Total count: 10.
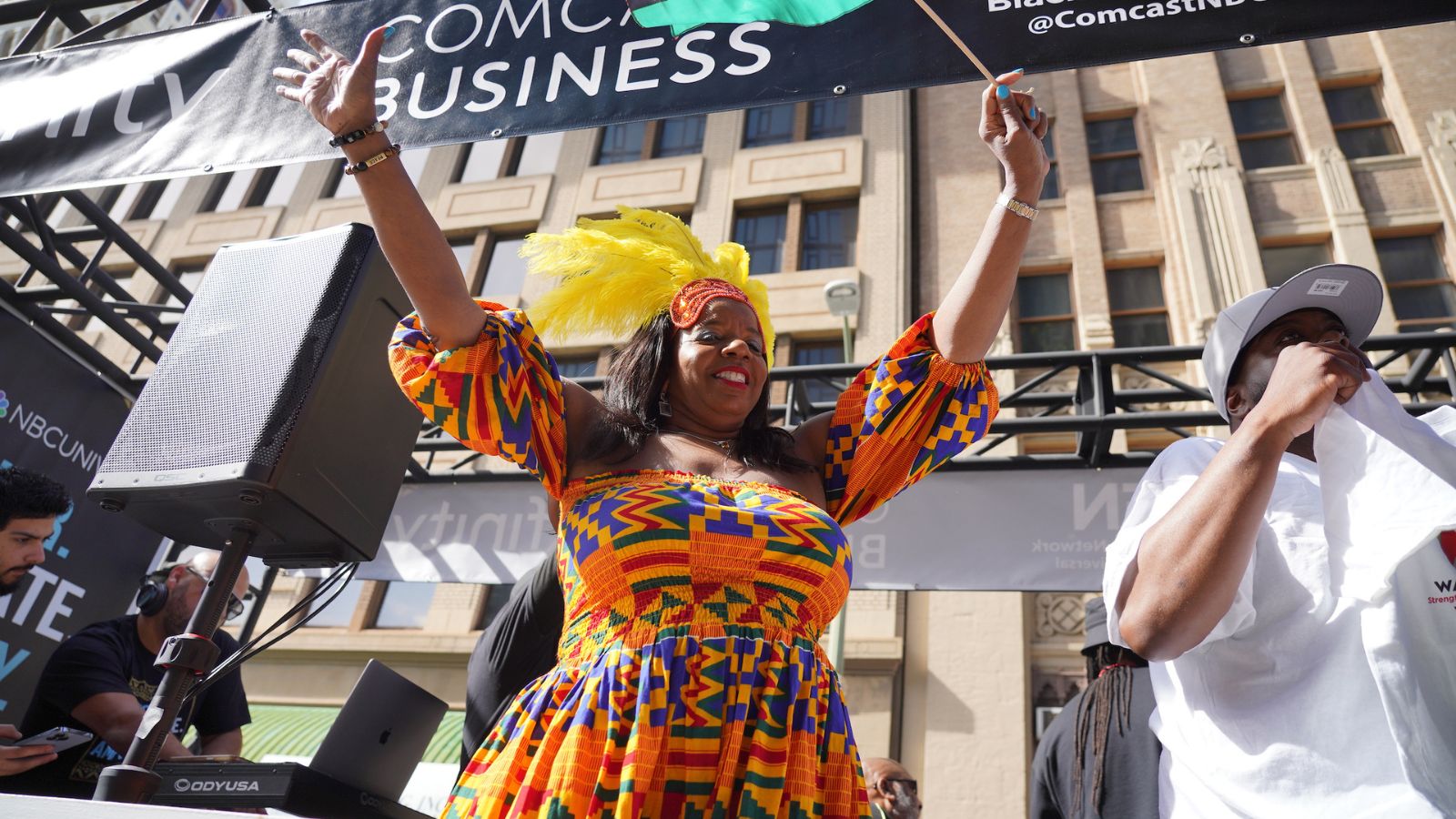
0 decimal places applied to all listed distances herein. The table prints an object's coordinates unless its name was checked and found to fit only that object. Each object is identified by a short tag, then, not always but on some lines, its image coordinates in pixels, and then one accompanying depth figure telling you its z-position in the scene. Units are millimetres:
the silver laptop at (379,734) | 2430
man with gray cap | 1305
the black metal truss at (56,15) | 3814
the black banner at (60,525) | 5129
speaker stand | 1646
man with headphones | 3215
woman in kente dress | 1432
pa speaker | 2127
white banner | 6180
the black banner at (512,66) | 2314
